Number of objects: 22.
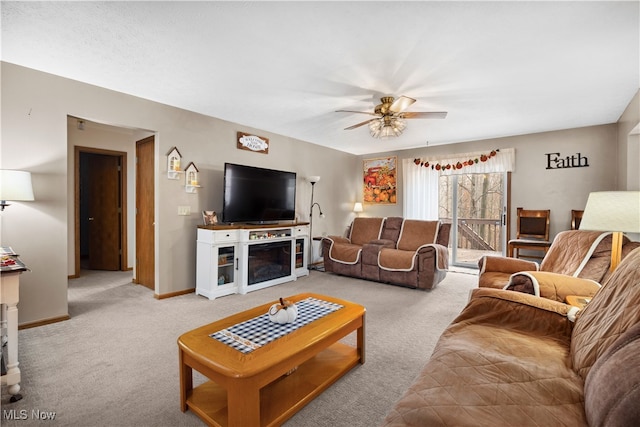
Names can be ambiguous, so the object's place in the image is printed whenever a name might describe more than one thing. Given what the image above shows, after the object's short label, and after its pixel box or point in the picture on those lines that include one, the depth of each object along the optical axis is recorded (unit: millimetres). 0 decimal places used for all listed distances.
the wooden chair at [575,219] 4287
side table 1695
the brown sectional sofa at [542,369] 850
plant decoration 5123
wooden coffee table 1312
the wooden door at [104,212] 5008
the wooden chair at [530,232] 4383
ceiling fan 2974
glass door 5434
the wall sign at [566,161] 4431
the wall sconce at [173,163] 3597
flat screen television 3889
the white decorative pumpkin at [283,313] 1803
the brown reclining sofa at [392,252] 4008
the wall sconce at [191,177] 3758
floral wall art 6273
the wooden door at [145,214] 3859
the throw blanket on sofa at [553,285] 1958
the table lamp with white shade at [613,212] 1750
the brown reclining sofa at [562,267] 2006
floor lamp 5562
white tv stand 3590
